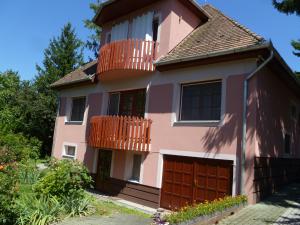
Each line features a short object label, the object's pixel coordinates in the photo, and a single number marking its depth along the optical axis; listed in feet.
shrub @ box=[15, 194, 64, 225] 30.19
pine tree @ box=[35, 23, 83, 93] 115.65
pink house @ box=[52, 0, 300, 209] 35.22
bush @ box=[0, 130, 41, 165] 50.05
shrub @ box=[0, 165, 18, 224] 26.89
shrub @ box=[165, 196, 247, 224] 24.46
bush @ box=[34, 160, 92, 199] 34.60
